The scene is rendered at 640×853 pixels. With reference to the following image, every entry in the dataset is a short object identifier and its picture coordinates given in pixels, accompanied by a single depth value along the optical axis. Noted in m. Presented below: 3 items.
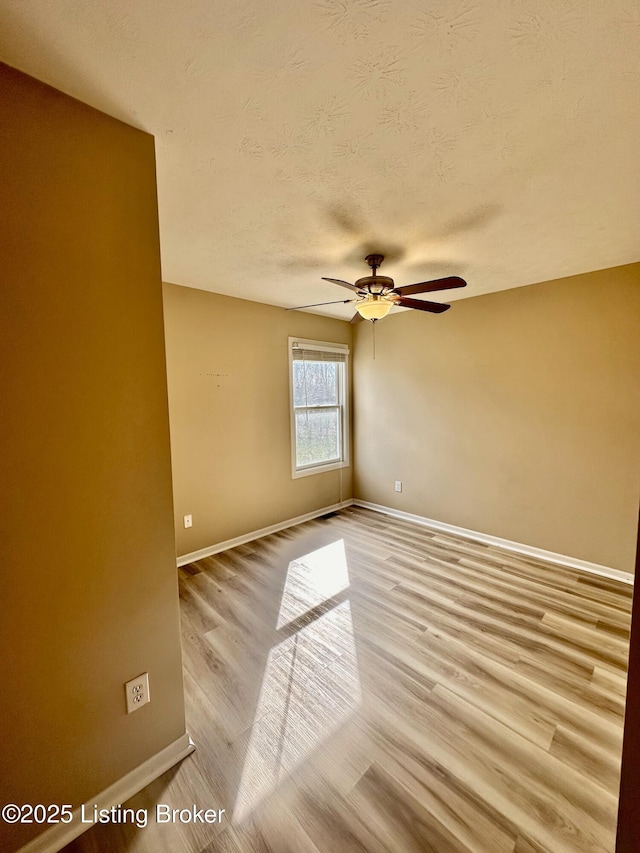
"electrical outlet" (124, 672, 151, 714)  1.26
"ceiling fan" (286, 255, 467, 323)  2.04
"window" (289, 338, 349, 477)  3.94
